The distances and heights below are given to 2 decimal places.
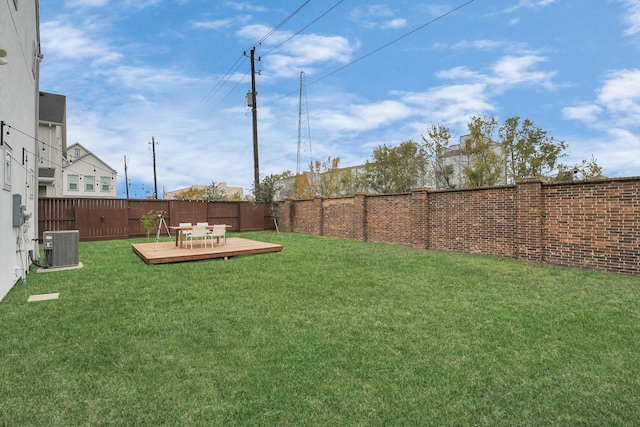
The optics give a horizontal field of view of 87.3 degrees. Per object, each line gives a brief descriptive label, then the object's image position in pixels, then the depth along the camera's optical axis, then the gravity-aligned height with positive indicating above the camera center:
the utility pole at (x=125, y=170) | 41.65 +5.88
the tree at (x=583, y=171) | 18.50 +2.11
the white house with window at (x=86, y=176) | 26.98 +3.58
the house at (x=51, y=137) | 19.40 +5.23
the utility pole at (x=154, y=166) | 35.38 +5.43
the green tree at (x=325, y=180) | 30.83 +3.24
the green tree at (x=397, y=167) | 25.66 +3.57
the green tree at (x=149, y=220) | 13.23 -0.14
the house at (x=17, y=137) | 4.82 +1.47
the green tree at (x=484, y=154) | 21.48 +3.69
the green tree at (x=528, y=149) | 20.14 +3.70
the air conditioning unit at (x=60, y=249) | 7.36 -0.66
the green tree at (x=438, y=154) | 23.49 +4.17
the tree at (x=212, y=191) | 30.55 +2.32
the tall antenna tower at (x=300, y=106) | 24.80 +8.35
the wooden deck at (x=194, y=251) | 8.10 -0.93
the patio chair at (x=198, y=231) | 9.22 -0.41
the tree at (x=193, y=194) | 42.60 +2.92
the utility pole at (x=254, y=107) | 19.70 +6.42
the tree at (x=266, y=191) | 18.42 +1.31
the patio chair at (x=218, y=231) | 9.80 -0.44
